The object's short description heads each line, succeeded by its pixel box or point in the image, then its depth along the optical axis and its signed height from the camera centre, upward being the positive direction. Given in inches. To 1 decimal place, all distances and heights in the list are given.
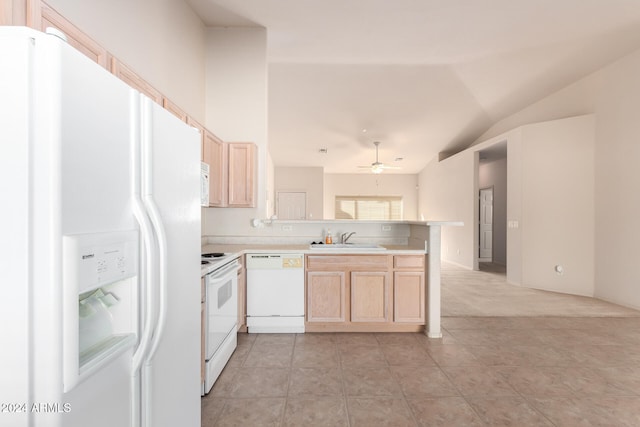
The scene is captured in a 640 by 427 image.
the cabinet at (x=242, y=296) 115.8 -34.8
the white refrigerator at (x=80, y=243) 26.1 -3.3
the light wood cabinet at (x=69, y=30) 47.9 +33.4
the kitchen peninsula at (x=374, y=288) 121.4 -32.4
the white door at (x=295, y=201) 393.4 +14.5
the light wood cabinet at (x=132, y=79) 66.4 +33.7
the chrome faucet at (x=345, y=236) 144.6 -12.5
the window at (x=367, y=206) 418.6 +8.2
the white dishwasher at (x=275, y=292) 122.5 -34.2
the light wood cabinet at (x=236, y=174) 132.2 +17.8
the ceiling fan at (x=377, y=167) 290.2 +45.4
